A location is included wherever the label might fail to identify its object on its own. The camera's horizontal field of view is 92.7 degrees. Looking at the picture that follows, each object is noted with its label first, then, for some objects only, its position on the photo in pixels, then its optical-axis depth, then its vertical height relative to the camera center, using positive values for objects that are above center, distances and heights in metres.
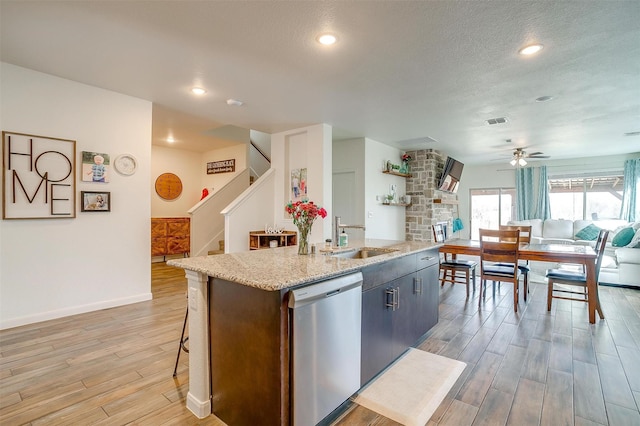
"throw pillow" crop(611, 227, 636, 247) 5.32 -0.44
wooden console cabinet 6.48 -0.51
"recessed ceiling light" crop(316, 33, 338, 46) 2.38 +1.38
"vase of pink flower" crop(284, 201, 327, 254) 2.38 -0.03
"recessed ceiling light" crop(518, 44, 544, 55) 2.49 +1.36
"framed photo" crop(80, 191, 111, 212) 3.47 +0.13
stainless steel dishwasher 1.51 -0.72
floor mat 1.88 -1.24
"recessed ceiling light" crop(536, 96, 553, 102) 3.60 +1.36
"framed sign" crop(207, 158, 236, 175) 7.20 +1.12
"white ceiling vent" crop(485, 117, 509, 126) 4.48 +1.37
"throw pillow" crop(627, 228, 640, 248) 4.98 -0.49
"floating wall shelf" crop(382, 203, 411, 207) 6.49 +0.17
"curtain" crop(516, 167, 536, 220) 8.02 +0.45
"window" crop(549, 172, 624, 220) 7.24 +0.40
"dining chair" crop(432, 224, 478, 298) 4.40 -0.77
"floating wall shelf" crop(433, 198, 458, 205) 6.87 +0.26
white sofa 4.97 -0.65
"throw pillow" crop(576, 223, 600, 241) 6.68 -0.46
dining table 3.46 -0.53
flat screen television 6.91 +0.87
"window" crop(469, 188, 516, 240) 8.56 +0.14
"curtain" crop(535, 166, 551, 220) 7.81 +0.33
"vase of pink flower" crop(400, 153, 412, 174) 6.88 +1.17
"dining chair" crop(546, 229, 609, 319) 3.56 -0.77
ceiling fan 6.16 +1.17
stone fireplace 6.82 +0.42
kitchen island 1.48 -0.65
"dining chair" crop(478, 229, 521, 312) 3.81 -0.58
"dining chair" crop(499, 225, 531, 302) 4.18 -0.47
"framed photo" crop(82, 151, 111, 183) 3.47 +0.53
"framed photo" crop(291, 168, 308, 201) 5.23 +0.49
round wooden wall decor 7.23 +0.63
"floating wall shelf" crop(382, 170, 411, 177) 6.31 +0.83
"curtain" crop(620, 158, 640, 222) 6.74 +0.45
